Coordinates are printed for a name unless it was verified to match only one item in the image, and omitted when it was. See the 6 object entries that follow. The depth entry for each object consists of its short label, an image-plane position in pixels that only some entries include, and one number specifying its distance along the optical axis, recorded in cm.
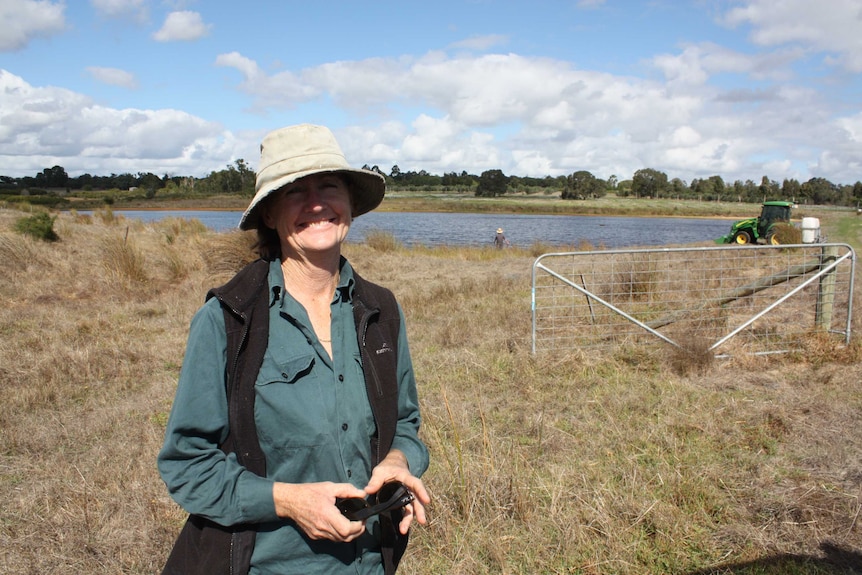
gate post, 704
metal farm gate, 677
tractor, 2160
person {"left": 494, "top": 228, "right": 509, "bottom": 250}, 2256
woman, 141
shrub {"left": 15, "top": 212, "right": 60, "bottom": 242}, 1438
